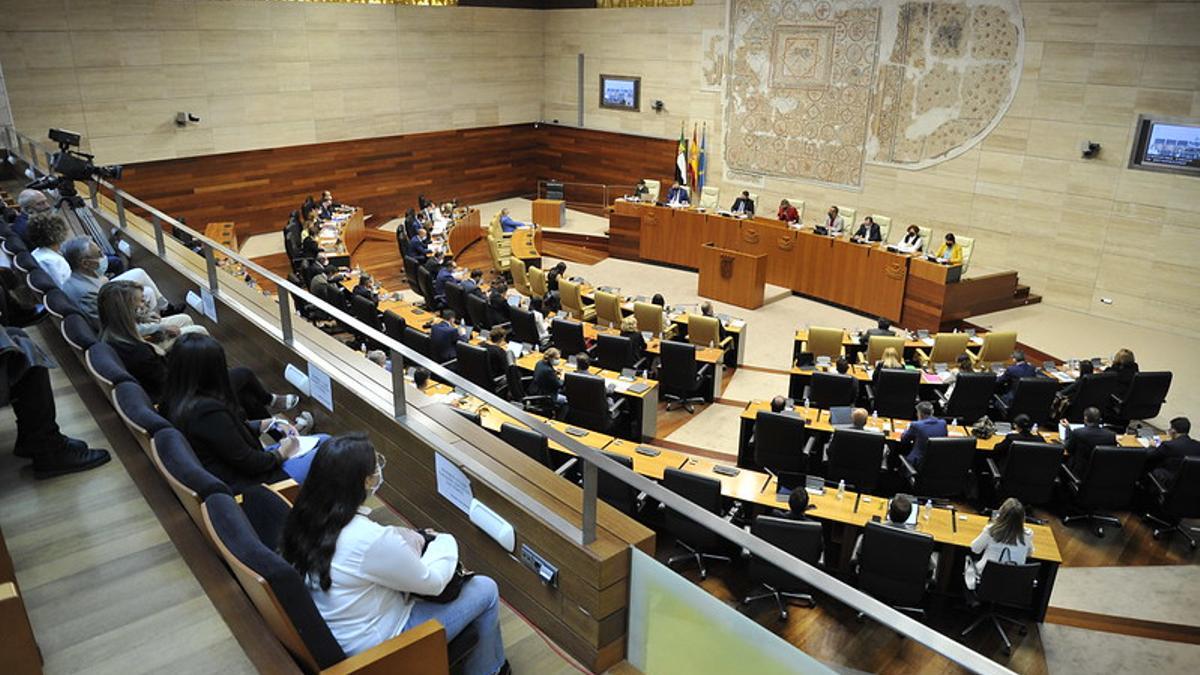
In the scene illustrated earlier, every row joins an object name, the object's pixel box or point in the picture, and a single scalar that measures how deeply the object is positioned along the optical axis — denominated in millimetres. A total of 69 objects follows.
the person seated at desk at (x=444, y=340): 8469
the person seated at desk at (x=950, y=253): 11391
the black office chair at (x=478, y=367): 7973
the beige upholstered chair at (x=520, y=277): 12539
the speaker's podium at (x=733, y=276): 12375
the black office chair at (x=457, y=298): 10542
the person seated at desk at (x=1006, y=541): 5211
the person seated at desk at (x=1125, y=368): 8156
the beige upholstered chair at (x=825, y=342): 9508
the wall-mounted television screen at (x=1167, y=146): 10680
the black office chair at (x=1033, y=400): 7898
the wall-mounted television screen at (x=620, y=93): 17812
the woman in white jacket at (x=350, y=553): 2463
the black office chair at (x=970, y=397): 8039
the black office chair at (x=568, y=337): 9367
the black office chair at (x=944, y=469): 6652
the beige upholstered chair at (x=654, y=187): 16342
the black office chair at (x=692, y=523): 5684
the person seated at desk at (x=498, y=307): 10016
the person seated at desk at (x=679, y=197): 14727
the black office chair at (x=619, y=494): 5832
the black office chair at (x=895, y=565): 5266
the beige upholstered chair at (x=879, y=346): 9172
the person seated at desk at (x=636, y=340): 9180
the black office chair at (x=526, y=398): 7832
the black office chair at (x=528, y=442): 5781
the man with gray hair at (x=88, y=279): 5074
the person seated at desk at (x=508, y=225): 14508
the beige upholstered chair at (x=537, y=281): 12062
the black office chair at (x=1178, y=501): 6430
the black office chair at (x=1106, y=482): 6547
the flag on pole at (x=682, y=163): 16734
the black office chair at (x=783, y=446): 7027
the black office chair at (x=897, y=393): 8102
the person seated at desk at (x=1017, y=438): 6919
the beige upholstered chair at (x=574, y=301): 11078
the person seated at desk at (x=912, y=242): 11914
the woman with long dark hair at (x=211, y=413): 3367
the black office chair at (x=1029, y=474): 6598
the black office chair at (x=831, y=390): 8148
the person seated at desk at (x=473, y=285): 10425
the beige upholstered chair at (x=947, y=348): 9281
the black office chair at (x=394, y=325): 8656
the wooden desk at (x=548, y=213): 16562
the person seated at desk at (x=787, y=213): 13711
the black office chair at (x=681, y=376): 8766
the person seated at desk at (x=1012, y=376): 8297
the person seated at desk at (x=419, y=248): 12492
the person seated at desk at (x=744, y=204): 14430
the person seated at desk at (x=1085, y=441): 6855
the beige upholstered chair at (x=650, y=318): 9953
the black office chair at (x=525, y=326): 9773
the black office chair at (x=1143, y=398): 8102
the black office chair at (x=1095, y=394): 8047
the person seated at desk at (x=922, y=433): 6902
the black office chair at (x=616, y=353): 8961
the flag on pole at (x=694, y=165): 16766
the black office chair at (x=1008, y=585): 5203
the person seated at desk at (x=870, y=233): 12594
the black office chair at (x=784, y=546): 5297
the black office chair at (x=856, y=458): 6793
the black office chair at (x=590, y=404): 7645
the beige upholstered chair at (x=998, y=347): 9297
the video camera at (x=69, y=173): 7113
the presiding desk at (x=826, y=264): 11414
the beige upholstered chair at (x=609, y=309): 10594
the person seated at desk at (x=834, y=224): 13070
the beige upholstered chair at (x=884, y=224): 13094
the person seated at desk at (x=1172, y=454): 6691
